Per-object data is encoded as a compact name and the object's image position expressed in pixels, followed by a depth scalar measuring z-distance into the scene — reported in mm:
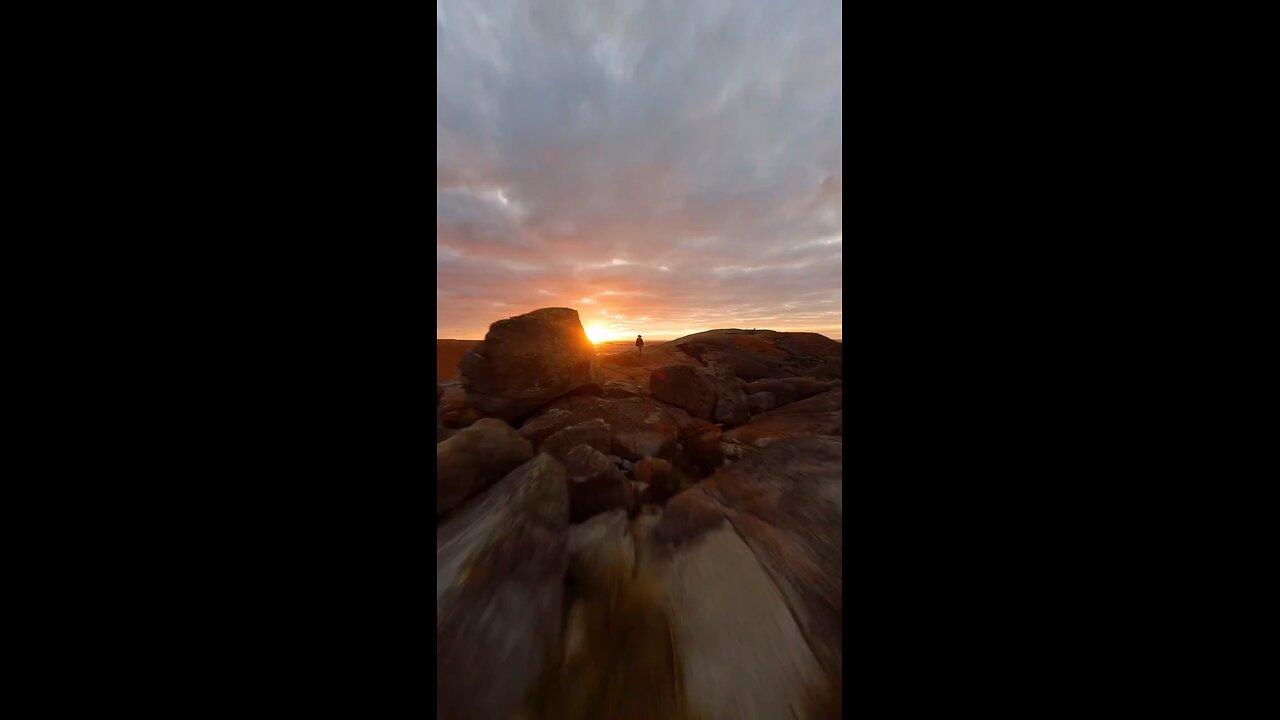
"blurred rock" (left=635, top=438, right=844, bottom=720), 1271
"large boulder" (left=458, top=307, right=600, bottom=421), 5109
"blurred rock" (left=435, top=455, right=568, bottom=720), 1231
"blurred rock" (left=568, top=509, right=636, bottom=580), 1868
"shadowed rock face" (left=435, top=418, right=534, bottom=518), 2488
